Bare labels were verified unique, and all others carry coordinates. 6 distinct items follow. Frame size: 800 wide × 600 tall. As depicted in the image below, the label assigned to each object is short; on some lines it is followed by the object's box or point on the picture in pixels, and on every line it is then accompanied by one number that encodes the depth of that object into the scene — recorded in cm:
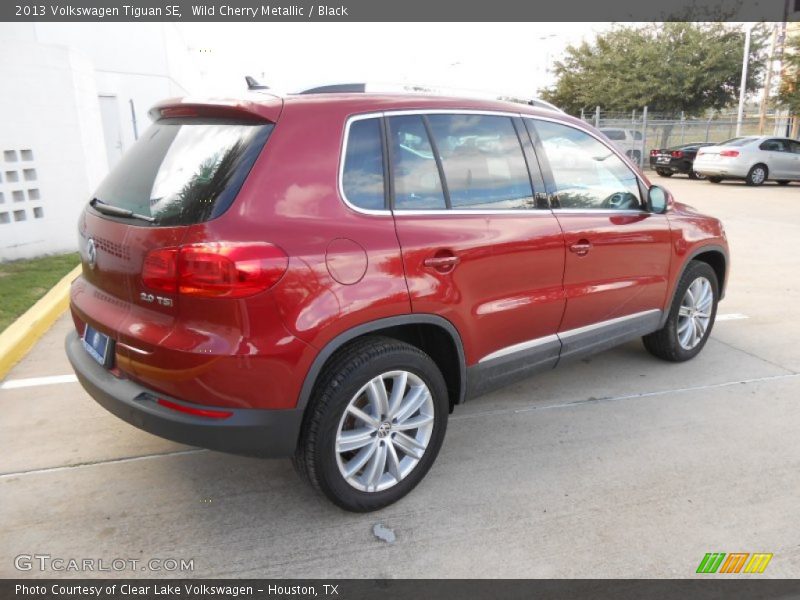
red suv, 238
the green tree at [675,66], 2950
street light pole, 2514
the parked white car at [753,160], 1872
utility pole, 2584
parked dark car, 2131
